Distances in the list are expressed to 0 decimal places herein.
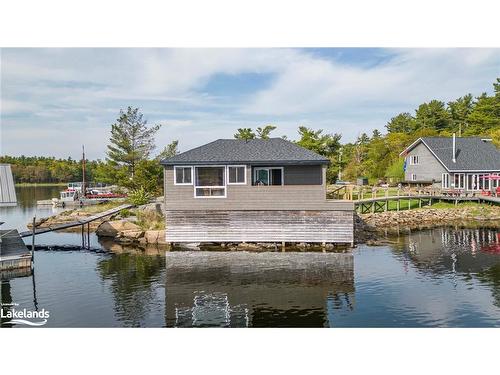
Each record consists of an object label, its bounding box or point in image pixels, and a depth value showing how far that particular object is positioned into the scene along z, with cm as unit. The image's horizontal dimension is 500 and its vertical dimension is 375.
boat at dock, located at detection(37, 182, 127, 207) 4859
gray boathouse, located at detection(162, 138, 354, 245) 2181
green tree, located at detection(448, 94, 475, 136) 6731
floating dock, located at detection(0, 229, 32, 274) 1855
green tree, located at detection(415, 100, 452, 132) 6731
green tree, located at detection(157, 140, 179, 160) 4184
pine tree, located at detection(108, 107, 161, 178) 4206
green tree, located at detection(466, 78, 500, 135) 6097
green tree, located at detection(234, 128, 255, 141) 4798
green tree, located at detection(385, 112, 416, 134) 7431
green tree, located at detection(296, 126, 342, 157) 4134
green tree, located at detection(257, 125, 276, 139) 4812
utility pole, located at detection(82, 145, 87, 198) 4855
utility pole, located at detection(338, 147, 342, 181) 4472
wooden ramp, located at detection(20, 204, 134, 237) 2273
